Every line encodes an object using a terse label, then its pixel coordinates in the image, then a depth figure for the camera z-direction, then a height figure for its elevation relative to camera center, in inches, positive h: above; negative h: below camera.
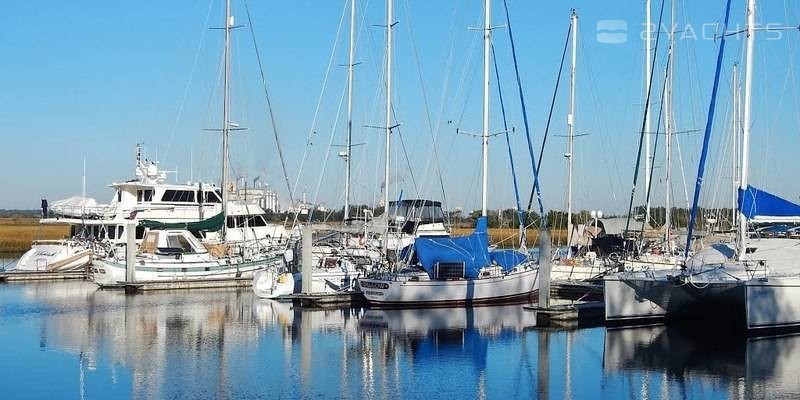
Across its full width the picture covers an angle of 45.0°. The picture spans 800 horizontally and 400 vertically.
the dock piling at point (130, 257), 1663.4 -68.8
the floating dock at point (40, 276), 1871.3 -115.4
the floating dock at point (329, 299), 1393.9 -116.2
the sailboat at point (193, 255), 1707.7 -67.3
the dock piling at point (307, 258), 1386.6 -55.5
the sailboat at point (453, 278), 1346.0 -80.8
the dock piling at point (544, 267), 1190.9 -55.7
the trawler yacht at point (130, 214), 1988.2 +9.0
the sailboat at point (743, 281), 1083.9 -66.4
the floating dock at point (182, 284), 1660.9 -116.2
